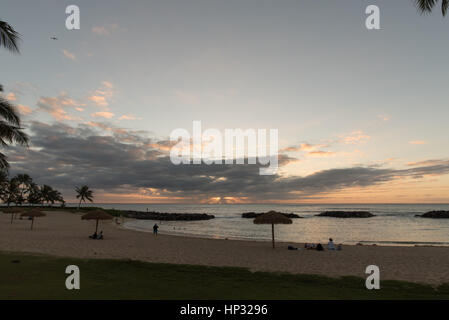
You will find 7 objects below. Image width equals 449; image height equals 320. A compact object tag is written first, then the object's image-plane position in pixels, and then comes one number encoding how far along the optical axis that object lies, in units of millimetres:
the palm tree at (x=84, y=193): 90250
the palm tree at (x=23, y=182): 82519
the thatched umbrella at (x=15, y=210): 35344
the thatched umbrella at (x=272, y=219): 21547
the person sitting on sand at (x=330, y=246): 22047
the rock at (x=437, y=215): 80750
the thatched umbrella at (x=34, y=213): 29612
